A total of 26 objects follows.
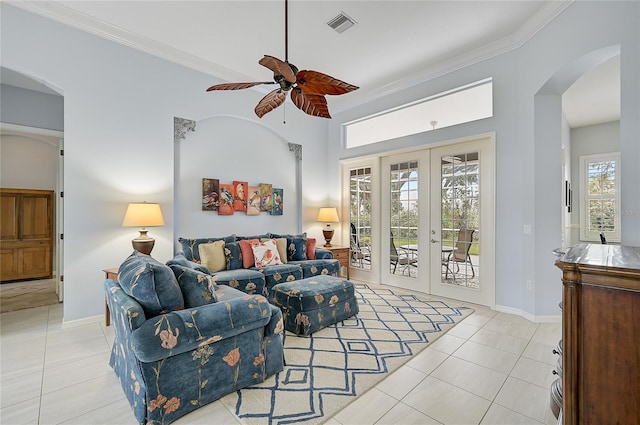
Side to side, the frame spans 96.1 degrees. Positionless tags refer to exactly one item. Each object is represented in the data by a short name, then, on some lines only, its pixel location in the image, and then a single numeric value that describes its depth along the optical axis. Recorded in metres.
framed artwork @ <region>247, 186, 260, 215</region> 4.85
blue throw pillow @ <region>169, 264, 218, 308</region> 1.99
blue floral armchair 1.67
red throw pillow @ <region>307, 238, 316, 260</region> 4.82
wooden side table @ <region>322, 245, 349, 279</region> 5.29
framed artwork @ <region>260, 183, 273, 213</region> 5.00
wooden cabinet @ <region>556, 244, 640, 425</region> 1.05
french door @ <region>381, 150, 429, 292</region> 4.61
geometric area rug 1.87
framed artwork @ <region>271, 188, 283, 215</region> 5.16
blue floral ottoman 3.00
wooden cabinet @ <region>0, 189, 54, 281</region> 5.32
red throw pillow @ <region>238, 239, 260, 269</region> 4.09
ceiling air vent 3.19
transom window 4.10
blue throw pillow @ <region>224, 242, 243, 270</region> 4.01
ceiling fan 2.21
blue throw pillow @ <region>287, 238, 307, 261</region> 4.72
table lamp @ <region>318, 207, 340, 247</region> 5.52
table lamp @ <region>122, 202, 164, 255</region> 3.38
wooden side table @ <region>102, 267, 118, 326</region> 3.18
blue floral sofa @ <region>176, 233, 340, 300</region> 3.68
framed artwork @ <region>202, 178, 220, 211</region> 4.36
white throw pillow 4.14
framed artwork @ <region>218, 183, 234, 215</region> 4.52
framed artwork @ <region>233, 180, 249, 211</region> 4.69
